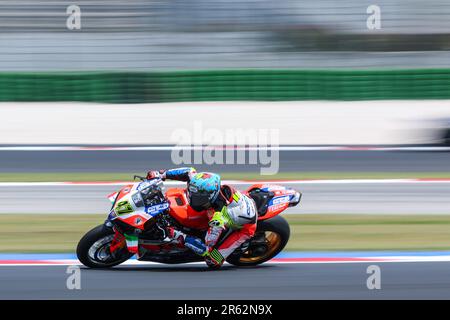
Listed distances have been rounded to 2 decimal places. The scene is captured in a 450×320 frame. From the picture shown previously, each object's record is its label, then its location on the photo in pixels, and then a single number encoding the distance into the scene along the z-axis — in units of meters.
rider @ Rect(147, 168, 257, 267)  14.28
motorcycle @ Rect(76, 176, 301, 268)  14.23
